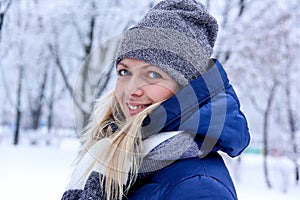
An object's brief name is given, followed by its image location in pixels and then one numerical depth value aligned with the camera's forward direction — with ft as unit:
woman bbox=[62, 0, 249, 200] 3.52
